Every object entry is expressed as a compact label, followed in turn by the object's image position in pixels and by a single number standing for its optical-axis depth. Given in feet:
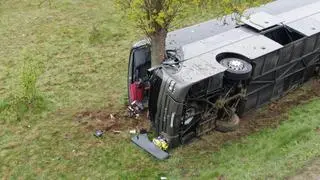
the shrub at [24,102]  38.45
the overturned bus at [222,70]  32.24
